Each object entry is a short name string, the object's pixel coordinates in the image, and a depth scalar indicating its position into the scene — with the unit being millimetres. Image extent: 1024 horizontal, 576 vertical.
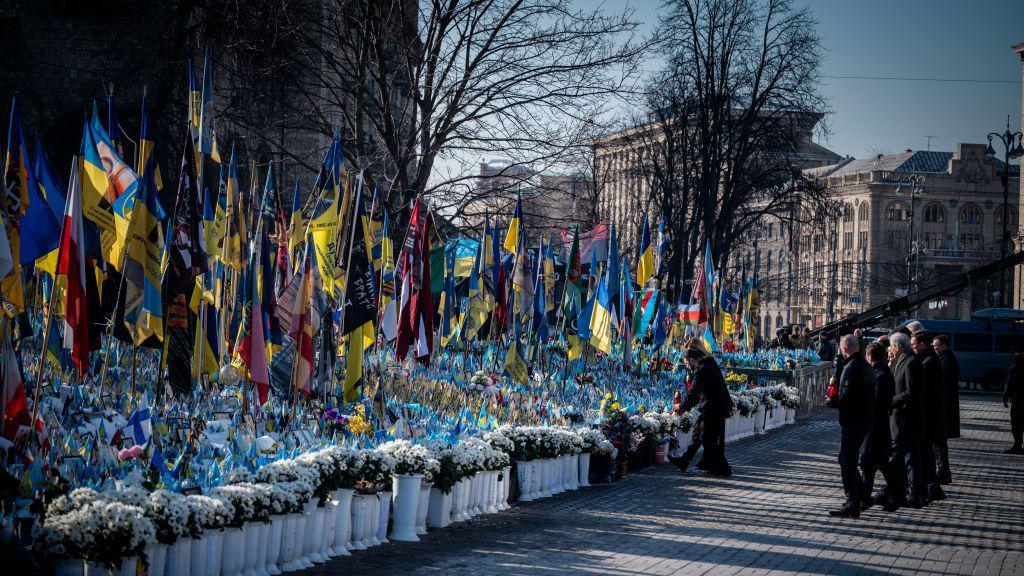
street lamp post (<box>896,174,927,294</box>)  64088
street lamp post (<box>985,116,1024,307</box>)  41750
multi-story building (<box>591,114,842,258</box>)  38062
